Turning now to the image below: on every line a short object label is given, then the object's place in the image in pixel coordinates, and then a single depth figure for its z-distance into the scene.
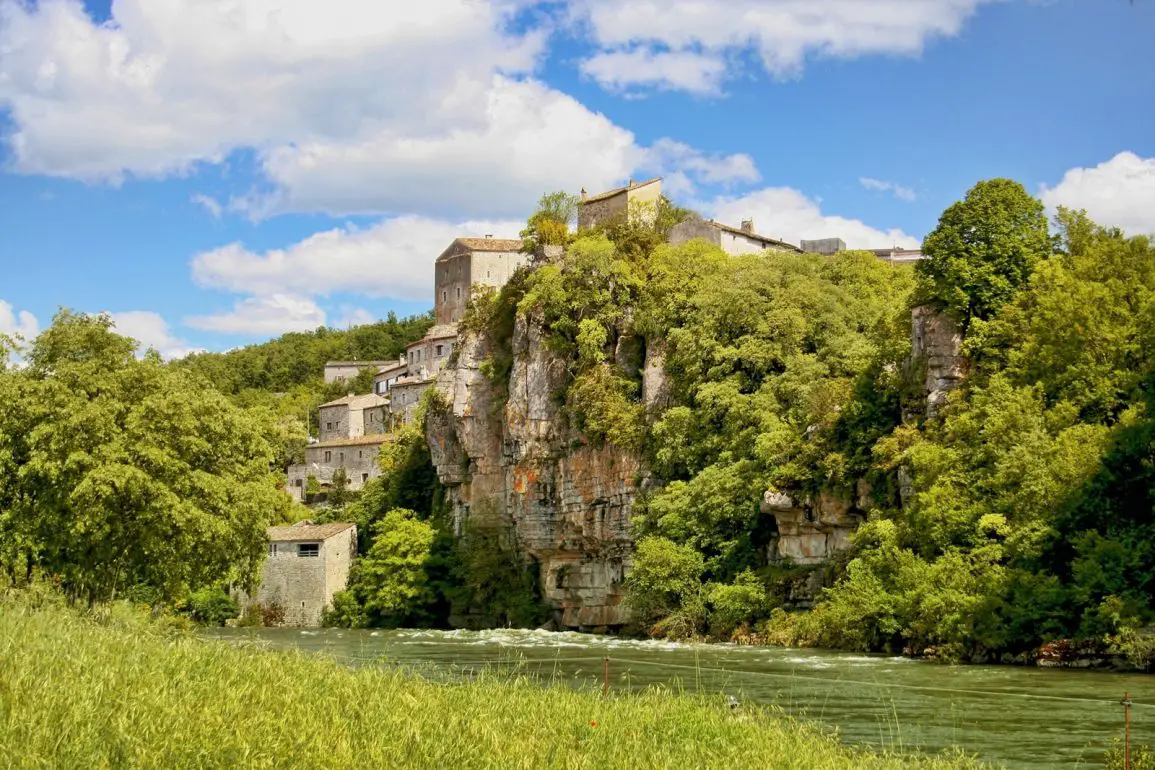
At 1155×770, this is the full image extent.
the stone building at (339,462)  107.69
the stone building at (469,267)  111.00
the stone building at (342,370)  145.38
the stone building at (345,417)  117.81
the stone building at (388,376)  123.62
